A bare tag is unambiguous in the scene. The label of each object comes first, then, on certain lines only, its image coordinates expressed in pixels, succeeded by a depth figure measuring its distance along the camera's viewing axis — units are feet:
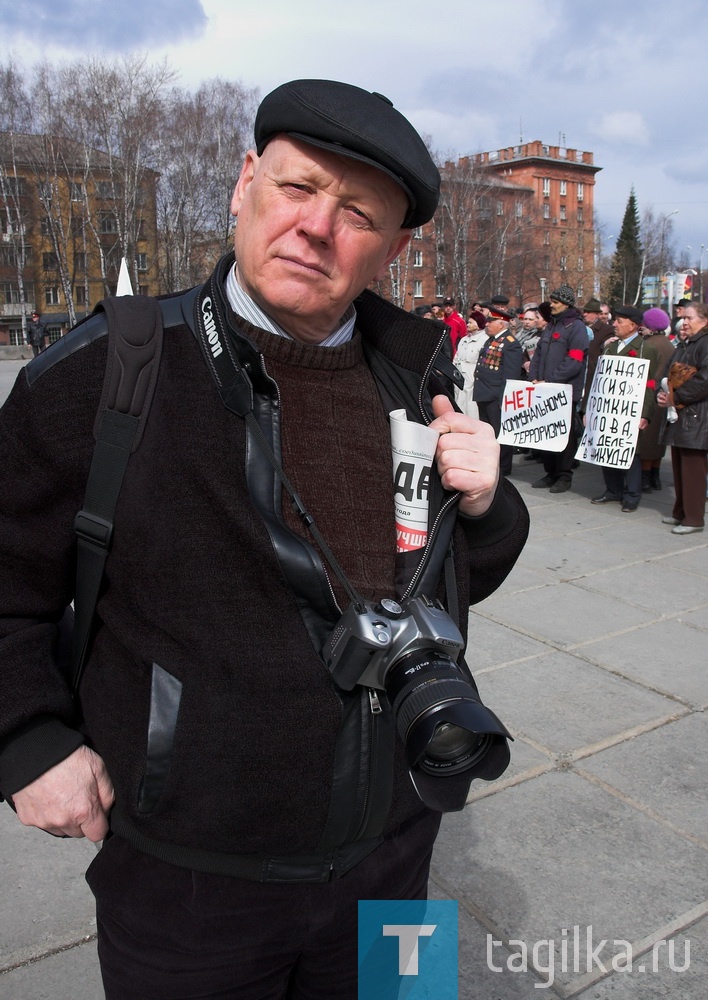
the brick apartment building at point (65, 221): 119.24
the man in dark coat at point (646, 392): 26.63
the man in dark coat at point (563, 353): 29.30
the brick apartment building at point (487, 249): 158.61
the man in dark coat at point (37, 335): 108.37
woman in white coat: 32.41
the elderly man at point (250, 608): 4.08
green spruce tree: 234.58
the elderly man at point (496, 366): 31.27
